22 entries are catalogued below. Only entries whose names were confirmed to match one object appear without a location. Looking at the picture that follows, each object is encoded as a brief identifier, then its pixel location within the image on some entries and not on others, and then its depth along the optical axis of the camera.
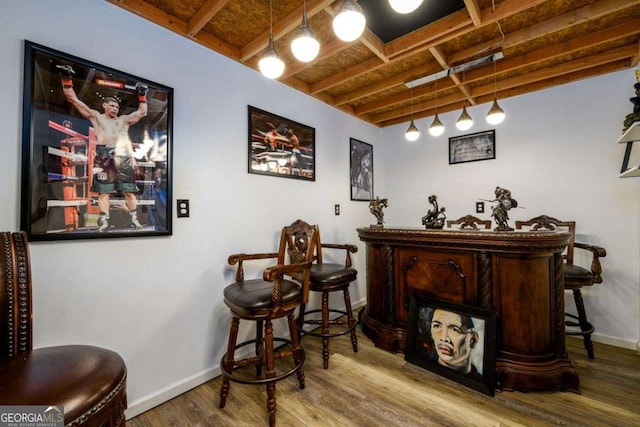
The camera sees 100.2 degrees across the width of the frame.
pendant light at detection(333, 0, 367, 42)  1.16
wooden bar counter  1.80
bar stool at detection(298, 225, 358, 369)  2.16
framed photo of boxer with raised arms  1.37
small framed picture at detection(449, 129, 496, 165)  3.22
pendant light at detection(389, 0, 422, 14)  1.09
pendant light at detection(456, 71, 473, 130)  2.48
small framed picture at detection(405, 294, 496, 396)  1.84
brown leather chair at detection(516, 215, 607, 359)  2.11
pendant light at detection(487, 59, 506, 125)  2.33
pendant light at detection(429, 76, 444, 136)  2.69
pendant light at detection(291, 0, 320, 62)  1.29
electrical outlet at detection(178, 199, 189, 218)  1.91
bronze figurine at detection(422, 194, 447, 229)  2.45
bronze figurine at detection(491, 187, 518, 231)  2.00
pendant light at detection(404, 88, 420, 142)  2.84
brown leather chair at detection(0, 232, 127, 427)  0.79
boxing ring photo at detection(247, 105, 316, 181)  2.39
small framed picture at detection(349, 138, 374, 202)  3.55
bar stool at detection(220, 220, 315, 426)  1.56
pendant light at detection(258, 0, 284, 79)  1.43
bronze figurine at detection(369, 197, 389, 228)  2.77
